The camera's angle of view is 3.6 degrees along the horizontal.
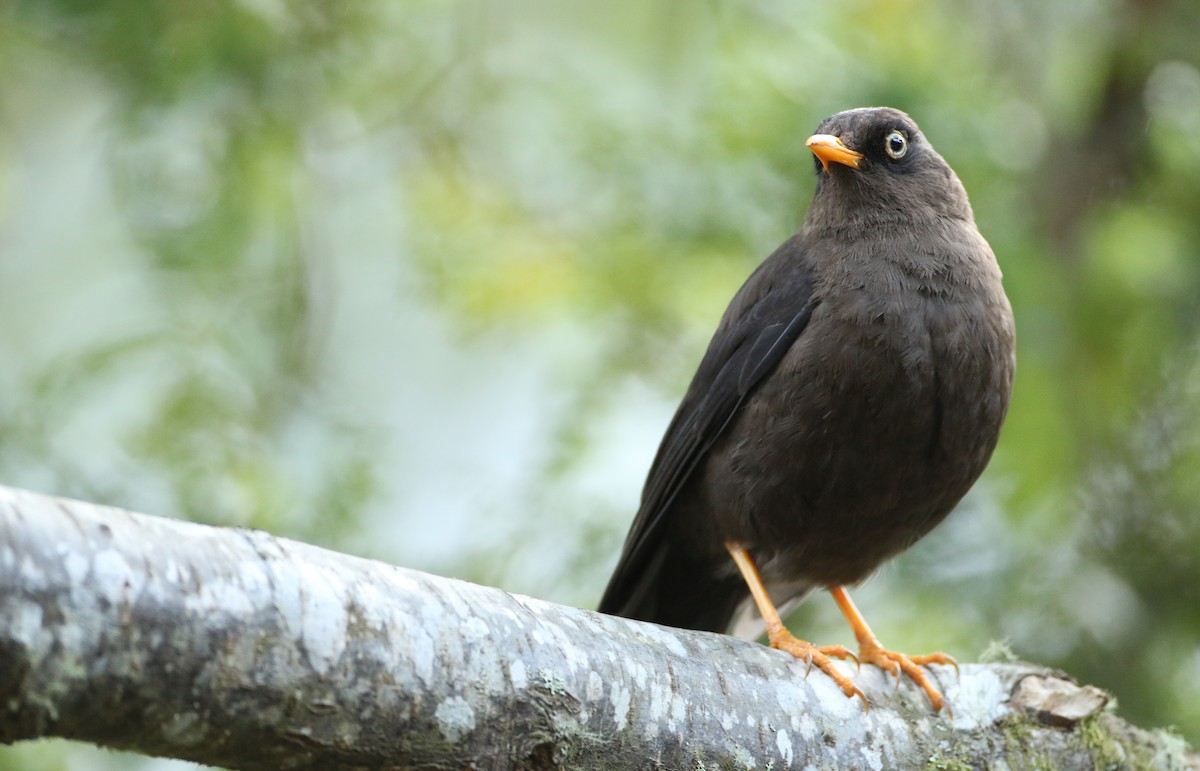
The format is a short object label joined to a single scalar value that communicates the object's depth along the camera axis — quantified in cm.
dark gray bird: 584
